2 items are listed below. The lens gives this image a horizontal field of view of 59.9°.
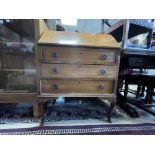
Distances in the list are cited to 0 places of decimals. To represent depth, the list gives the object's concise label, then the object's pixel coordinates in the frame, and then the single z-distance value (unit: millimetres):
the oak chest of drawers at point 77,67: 1007
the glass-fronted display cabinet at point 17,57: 1302
